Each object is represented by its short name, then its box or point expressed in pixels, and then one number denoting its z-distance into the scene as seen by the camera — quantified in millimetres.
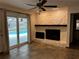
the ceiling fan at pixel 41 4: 2256
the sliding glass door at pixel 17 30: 3626
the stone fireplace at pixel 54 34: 4121
